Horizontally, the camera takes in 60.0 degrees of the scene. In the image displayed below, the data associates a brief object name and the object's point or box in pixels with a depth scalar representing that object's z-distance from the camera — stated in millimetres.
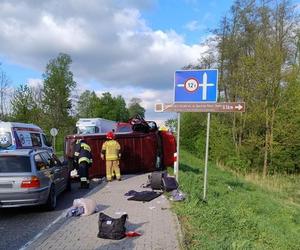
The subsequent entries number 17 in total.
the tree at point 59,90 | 36689
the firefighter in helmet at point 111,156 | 9285
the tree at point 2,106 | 24908
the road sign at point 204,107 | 6169
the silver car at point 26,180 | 5927
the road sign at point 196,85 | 6426
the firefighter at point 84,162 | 8604
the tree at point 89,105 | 63104
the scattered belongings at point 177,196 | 6488
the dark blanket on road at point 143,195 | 6836
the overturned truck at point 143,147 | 10491
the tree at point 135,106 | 74419
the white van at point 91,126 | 21659
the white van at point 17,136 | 10318
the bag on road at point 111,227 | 4486
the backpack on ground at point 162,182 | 7307
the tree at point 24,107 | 26640
